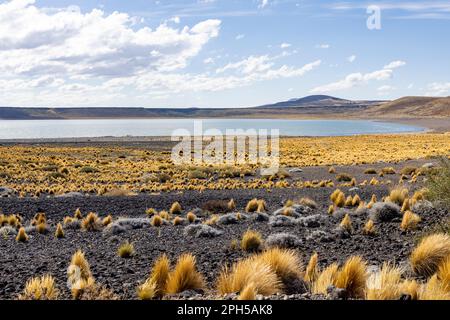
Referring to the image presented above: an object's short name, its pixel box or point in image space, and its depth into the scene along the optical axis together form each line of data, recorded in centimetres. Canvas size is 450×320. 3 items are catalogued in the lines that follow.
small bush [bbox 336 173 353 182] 2620
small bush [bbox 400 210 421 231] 1091
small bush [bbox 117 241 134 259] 877
